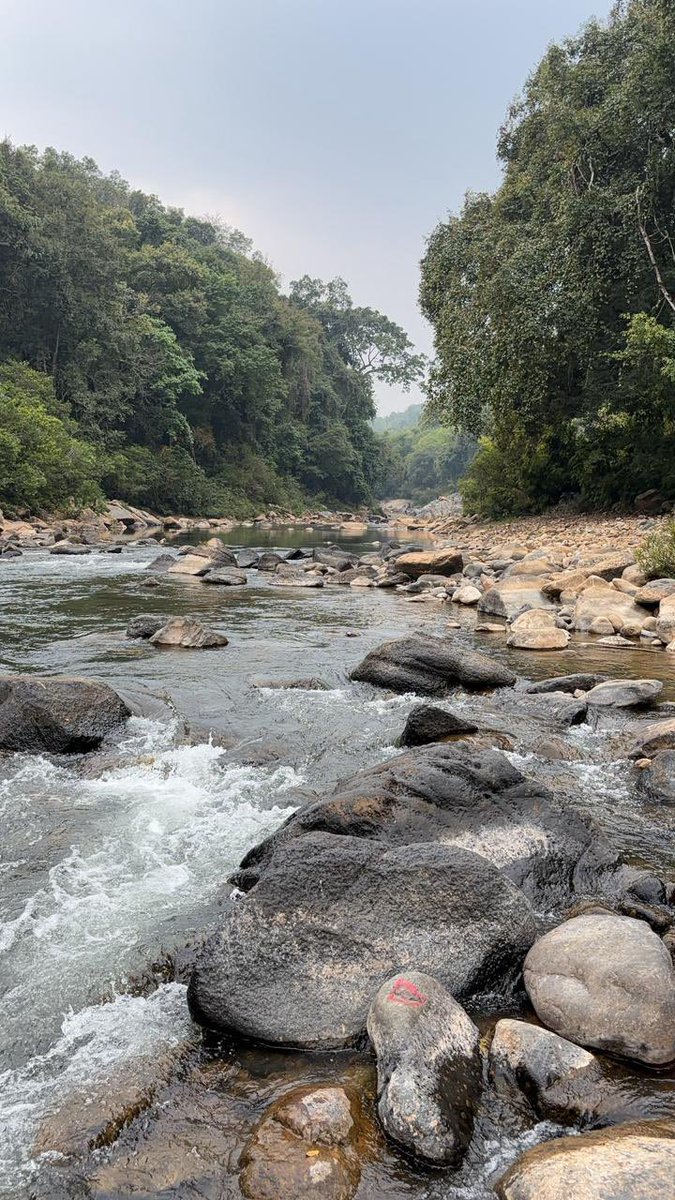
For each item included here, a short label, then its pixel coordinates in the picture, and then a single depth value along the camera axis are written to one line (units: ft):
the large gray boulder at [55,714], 20.22
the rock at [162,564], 59.39
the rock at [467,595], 46.70
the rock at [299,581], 56.29
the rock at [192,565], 57.88
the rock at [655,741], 19.11
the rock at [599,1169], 6.72
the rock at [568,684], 25.94
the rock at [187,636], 33.19
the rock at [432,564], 57.11
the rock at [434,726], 20.63
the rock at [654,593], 37.17
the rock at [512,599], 42.06
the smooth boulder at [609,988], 9.17
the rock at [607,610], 36.06
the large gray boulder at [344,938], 9.80
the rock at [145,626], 34.73
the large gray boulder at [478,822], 13.51
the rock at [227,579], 55.01
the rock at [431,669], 26.78
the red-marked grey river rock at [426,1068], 7.84
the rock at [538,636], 33.55
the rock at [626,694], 23.85
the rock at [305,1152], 7.36
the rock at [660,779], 16.97
